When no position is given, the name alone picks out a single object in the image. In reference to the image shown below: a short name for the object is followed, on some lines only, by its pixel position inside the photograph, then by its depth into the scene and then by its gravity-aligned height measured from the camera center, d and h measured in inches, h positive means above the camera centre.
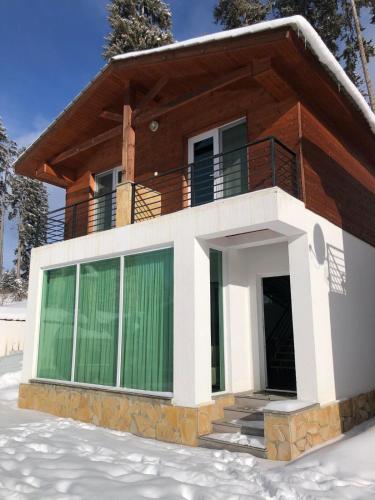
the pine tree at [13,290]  1305.4 +157.2
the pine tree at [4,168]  1405.0 +558.8
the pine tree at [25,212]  1487.5 +443.6
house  264.7 +54.5
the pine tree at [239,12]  777.6 +586.0
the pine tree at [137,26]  853.2 +620.2
